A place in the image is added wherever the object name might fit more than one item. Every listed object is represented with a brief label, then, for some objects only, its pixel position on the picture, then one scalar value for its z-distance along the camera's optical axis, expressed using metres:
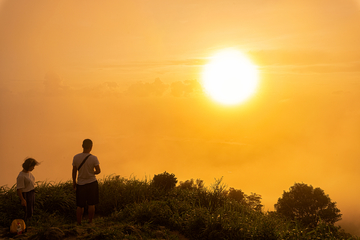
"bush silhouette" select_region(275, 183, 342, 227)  28.81
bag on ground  6.39
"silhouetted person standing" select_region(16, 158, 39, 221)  7.02
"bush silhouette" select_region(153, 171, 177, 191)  11.53
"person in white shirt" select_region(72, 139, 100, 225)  6.61
